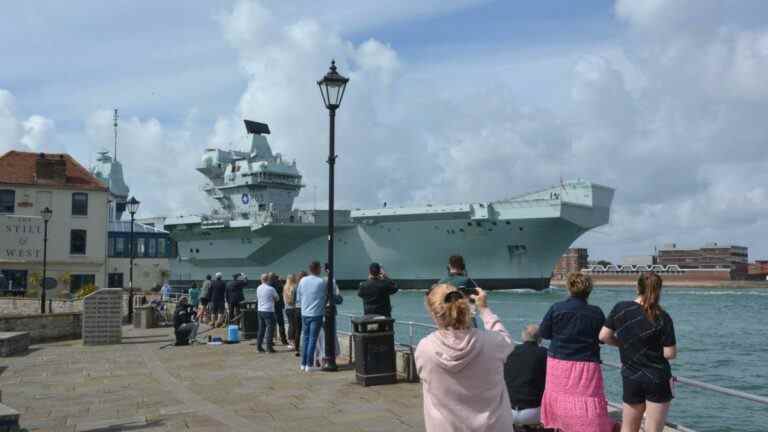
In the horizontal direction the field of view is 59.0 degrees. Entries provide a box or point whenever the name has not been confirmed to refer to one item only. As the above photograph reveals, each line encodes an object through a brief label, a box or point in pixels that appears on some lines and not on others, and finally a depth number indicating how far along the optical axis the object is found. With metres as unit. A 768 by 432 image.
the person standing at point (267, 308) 12.13
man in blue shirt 10.13
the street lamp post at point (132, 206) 26.84
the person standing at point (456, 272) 5.97
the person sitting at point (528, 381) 4.79
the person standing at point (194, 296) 22.31
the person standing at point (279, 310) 13.43
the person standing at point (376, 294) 9.27
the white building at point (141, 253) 50.59
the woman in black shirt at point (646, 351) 4.59
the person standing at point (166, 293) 28.20
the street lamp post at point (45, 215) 23.15
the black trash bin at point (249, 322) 15.52
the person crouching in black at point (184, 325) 14.89
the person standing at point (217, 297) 18.16
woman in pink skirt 4.67
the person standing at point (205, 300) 19.65
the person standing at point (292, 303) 12.41
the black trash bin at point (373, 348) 8.80
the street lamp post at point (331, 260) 10.05
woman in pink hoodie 3.08
